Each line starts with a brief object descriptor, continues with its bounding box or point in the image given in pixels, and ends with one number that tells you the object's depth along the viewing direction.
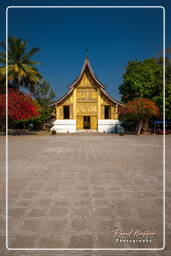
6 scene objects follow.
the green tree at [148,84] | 24.85
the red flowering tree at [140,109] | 21.84
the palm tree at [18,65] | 24.88
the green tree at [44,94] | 45.38
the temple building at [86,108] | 27.62
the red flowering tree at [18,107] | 20.05
